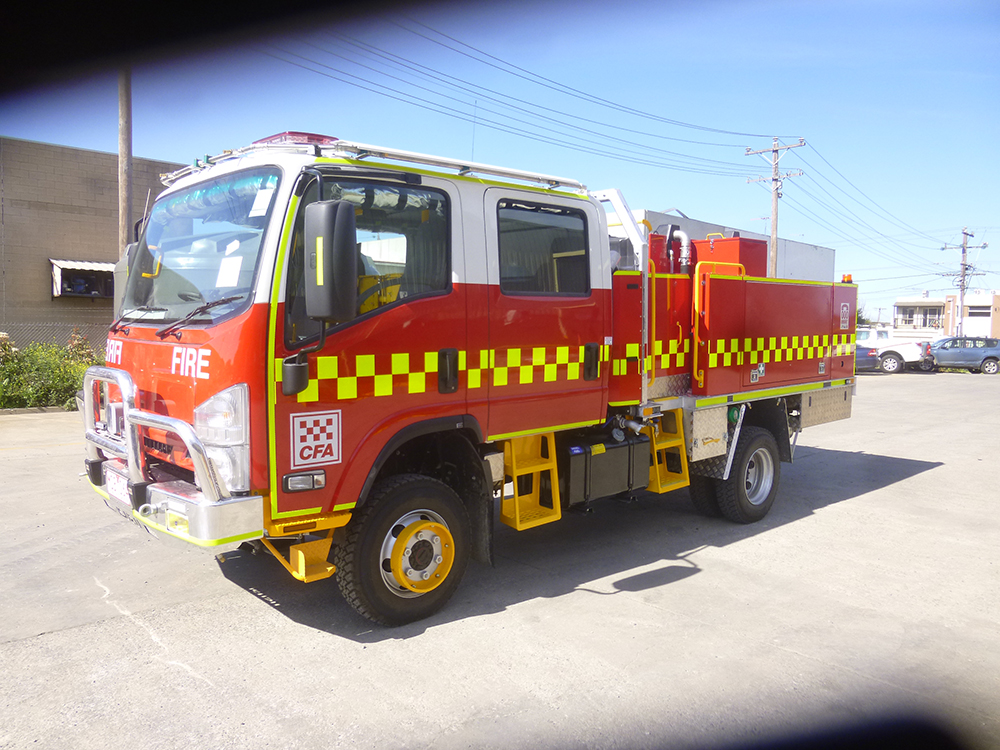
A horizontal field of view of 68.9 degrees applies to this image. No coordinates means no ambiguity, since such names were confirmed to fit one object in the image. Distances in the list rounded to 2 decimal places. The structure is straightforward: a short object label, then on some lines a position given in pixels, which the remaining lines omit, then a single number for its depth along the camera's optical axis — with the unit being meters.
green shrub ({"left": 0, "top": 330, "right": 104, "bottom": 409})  12.61
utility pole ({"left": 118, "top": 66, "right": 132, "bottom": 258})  12.15
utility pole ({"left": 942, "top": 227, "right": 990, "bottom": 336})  59.14
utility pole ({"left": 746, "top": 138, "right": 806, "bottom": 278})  31.83
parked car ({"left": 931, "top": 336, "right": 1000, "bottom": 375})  28.88
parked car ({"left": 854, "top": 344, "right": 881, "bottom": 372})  27.03
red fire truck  3.58
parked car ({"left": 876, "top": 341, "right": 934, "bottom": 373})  27.89
